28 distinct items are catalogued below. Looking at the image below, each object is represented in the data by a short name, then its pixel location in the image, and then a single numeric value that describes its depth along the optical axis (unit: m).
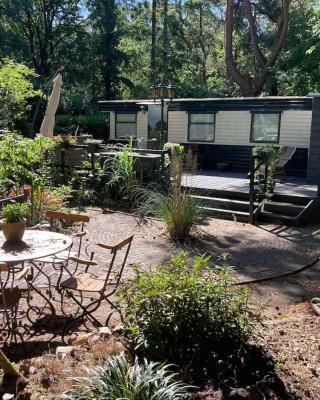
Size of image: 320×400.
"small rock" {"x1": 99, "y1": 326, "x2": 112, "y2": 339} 3.05
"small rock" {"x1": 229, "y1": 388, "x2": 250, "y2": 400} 2.05
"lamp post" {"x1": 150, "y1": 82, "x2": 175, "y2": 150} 13.20
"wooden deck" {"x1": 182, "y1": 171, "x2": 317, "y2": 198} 9.55
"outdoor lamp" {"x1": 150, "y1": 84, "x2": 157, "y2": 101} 13.42
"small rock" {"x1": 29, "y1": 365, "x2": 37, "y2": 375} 2.48
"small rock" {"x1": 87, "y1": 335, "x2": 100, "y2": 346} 2.86
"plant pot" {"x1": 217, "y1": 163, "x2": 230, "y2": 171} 13.99
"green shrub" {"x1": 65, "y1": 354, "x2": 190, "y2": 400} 1.94
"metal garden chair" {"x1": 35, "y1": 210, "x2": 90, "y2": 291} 4.09
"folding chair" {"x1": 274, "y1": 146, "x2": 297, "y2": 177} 11.93
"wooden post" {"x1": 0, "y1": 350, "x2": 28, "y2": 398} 2.29
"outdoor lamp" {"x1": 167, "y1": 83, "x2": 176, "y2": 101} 13.24
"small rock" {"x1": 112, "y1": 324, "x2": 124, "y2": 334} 3.14
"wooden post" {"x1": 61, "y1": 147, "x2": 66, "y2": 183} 10.20
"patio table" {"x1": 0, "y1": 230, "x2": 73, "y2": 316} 3.32
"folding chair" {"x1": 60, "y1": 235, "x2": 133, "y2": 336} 3.55
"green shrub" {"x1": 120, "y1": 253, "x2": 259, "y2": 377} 2.46
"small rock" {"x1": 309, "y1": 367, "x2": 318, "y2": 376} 2.50
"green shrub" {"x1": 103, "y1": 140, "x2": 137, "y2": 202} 9.05
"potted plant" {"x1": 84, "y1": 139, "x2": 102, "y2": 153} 9.81
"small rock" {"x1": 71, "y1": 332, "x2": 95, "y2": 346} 3.05
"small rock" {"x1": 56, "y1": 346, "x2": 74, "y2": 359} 2.67
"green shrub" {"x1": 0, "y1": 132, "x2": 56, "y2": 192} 6.61
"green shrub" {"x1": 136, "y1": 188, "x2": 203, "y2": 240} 6.64
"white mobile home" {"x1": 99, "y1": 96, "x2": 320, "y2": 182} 12.55
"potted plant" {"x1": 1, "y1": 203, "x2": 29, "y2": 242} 3.56
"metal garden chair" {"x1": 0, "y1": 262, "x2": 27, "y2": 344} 3.26
